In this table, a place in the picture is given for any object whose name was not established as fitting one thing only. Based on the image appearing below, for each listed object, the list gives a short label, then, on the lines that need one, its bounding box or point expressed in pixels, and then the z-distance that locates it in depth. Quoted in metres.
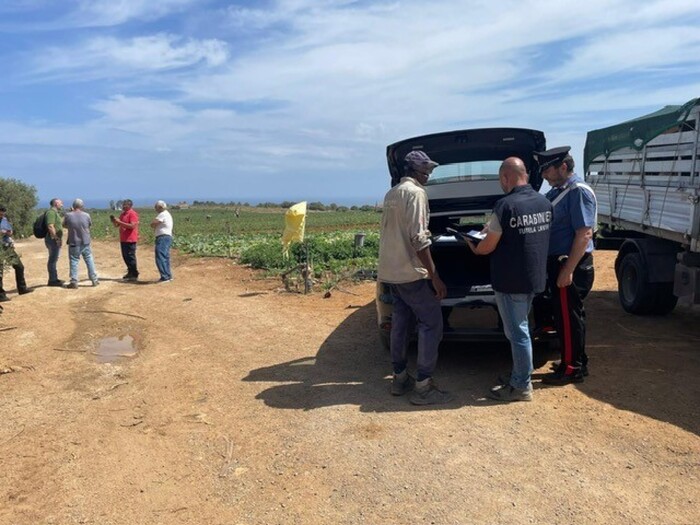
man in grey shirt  10.84
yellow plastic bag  10.87
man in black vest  4.31
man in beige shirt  4.48
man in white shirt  11.25
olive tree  28.70
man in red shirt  11.49
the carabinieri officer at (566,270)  4.71
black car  5.07
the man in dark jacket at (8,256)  8.97
